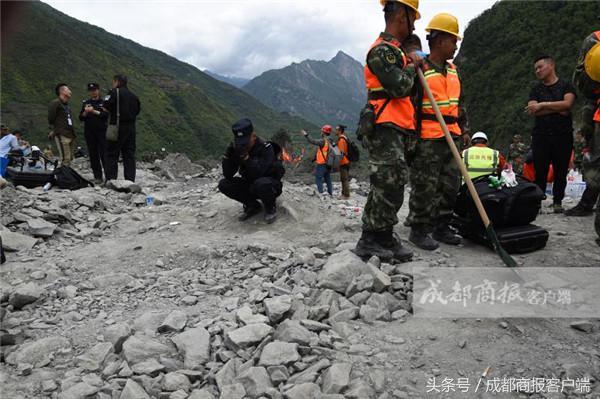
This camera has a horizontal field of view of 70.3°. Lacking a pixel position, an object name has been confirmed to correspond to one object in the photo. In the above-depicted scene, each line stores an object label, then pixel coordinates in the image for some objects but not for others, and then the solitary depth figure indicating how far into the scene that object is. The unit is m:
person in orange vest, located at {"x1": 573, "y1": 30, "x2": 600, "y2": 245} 4.43
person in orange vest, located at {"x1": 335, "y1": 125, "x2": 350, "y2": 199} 10.21
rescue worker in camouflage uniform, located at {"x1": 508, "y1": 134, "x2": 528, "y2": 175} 13.01
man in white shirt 9.91
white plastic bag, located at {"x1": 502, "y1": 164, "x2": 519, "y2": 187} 4.38
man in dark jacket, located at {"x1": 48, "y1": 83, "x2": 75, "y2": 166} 8.57
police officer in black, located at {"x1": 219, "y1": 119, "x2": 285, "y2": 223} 5.43
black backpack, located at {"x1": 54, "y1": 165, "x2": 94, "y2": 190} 7.92
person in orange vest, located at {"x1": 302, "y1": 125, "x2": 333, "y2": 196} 10.02
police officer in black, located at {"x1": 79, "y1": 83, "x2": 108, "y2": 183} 8.16
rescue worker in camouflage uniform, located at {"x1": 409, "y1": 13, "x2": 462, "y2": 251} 4.09
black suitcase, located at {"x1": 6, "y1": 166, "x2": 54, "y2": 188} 8.48
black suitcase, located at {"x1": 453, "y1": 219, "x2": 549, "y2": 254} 4.18
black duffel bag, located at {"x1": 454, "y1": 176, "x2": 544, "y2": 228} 4.25
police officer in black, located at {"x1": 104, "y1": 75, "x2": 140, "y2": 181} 8.04
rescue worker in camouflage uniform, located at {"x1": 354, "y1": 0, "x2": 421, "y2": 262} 3.57
